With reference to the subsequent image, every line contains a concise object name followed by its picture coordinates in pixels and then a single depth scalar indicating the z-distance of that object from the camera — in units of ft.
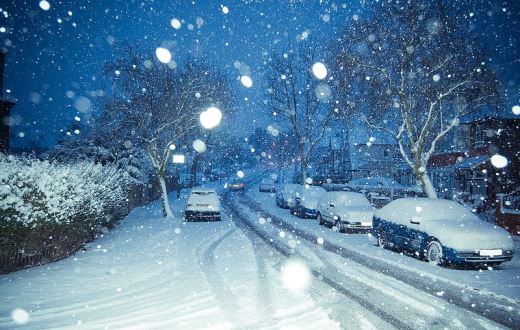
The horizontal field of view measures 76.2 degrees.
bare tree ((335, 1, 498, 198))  53.72
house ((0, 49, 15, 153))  69.77
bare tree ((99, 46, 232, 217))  63.62
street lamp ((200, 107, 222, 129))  72.23
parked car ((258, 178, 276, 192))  148.89
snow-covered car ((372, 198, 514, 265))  28.78
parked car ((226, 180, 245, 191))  152.87
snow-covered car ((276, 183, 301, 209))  83.30
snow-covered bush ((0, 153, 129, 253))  24.25
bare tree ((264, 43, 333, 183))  96.48
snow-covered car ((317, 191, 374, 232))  49.06
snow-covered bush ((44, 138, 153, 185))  89.40
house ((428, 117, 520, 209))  75.36
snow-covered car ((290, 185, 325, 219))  65.98
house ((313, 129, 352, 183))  173.47
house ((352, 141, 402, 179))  165.07
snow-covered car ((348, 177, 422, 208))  89.04
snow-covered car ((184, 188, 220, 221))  58.90
